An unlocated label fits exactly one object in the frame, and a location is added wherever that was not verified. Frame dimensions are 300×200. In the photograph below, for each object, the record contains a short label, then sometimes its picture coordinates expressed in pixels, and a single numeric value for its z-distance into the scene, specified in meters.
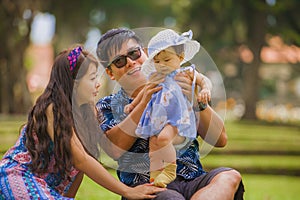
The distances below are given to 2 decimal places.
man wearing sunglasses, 4.63
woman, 4.52
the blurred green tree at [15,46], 31.77
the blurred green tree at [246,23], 34.96
